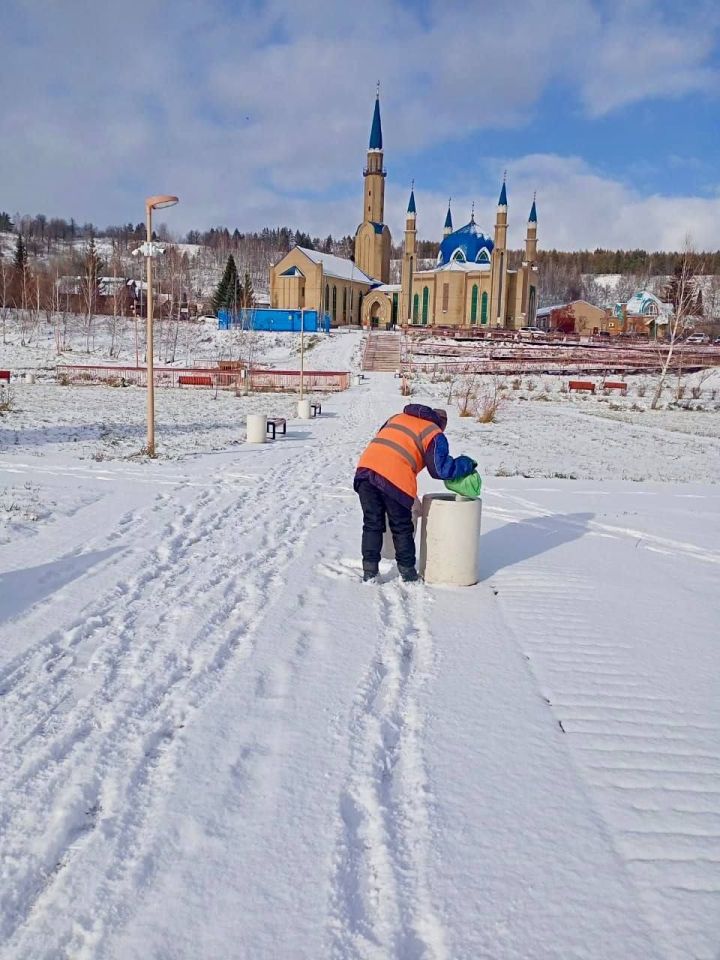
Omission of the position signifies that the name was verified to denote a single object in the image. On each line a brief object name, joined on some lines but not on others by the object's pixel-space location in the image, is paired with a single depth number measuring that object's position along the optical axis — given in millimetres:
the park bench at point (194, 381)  35344
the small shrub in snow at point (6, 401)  19805
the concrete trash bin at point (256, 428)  15148
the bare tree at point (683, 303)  30297
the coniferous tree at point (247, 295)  67012
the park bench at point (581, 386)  37128
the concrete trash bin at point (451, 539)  5629
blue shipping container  65312
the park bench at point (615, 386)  36388
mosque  69562
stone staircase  50188
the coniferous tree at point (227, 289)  74750
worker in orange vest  5410
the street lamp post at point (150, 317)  11766
